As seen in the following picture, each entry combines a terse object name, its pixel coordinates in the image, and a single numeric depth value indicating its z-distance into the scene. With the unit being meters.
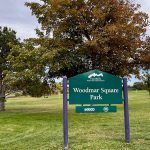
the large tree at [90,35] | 12.48
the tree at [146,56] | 13.16
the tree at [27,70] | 12.27
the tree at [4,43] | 15.07
